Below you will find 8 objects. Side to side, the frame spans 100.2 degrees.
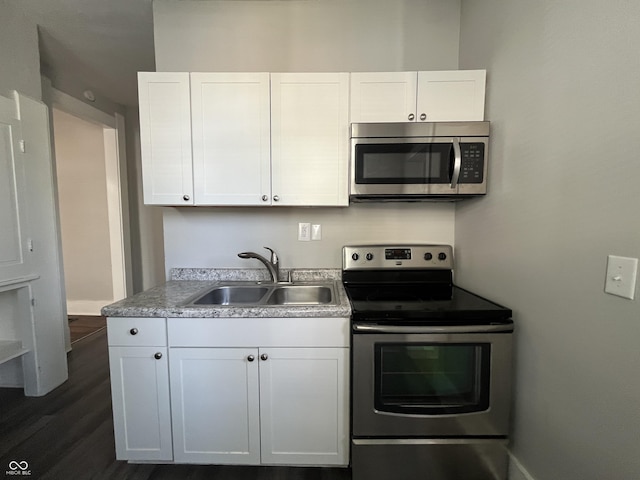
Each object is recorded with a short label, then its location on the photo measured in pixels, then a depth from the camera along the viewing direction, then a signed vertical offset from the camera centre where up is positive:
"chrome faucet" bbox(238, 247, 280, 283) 1.79 -0.29
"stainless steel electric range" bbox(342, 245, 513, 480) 1.22 -0.80
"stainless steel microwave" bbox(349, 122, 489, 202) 1.47 +0.35
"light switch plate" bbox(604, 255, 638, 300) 0.81 -0.17
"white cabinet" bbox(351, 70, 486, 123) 1.53 +0.72
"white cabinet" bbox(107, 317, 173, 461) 1.31 -0.83
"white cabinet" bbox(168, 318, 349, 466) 1.31 -0.84
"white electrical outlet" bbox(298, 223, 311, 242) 1.91 -0.07
